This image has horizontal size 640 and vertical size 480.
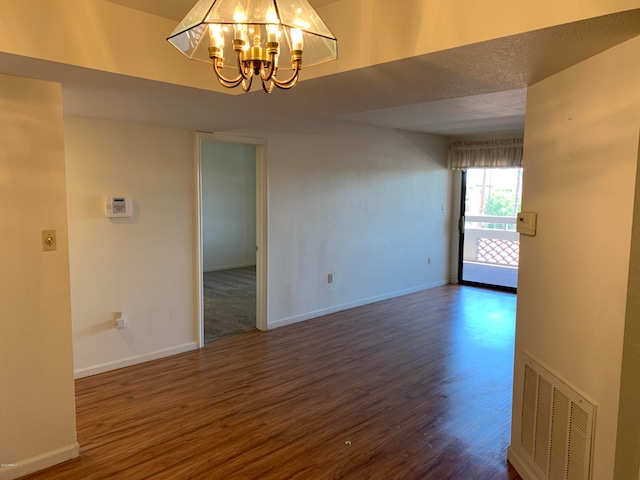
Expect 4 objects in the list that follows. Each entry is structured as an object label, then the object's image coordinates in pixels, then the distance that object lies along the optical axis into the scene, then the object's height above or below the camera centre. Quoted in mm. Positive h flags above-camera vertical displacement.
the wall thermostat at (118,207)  3646 -39
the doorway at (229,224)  6907 -398
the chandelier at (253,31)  1418 +592
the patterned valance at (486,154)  6512 +823
